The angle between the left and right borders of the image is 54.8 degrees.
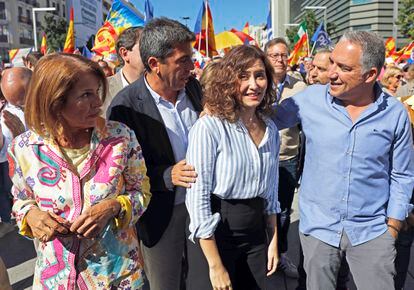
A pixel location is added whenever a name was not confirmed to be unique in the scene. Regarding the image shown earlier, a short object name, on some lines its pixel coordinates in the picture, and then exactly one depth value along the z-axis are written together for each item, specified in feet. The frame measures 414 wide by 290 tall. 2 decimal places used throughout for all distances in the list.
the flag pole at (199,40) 31.33
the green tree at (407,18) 74.01
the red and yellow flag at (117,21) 21.84
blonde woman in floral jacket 5.23
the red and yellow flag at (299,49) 44.04
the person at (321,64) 11.94
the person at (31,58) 20.69
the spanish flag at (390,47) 51.74
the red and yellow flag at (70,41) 34.99
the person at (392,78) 13.80
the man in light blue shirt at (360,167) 6.73
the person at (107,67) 20.58
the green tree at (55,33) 128.75
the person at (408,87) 13.09
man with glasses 11.94
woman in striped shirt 6.16
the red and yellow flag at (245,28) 47.02
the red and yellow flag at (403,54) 47.61
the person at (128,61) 10.17
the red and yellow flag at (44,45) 48.18
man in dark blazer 7.06
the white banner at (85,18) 174.81
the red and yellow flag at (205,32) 31.55
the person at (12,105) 12.25
